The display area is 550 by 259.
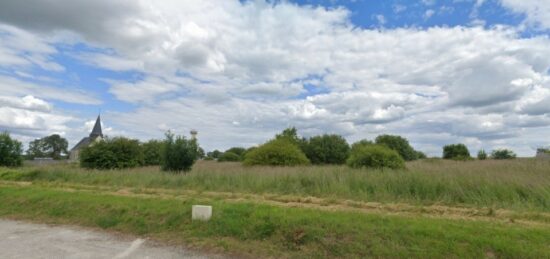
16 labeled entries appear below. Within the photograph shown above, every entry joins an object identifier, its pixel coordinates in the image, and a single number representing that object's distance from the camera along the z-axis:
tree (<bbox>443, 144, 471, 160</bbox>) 57.34
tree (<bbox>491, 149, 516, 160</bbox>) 47.69
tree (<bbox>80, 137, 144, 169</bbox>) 28.11
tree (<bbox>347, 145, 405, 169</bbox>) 19.41
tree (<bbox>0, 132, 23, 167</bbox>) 37.81
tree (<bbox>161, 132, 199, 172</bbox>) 23.47
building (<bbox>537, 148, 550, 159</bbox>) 39.12
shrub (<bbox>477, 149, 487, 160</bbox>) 48.83
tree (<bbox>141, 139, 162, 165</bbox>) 34.56
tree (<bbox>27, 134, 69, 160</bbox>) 104.50
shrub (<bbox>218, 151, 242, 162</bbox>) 59.02
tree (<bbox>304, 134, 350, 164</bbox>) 37.22
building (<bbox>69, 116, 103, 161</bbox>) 82.21
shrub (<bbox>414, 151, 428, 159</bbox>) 52.38
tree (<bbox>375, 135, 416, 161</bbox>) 46.38
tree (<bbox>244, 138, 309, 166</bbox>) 27.80
